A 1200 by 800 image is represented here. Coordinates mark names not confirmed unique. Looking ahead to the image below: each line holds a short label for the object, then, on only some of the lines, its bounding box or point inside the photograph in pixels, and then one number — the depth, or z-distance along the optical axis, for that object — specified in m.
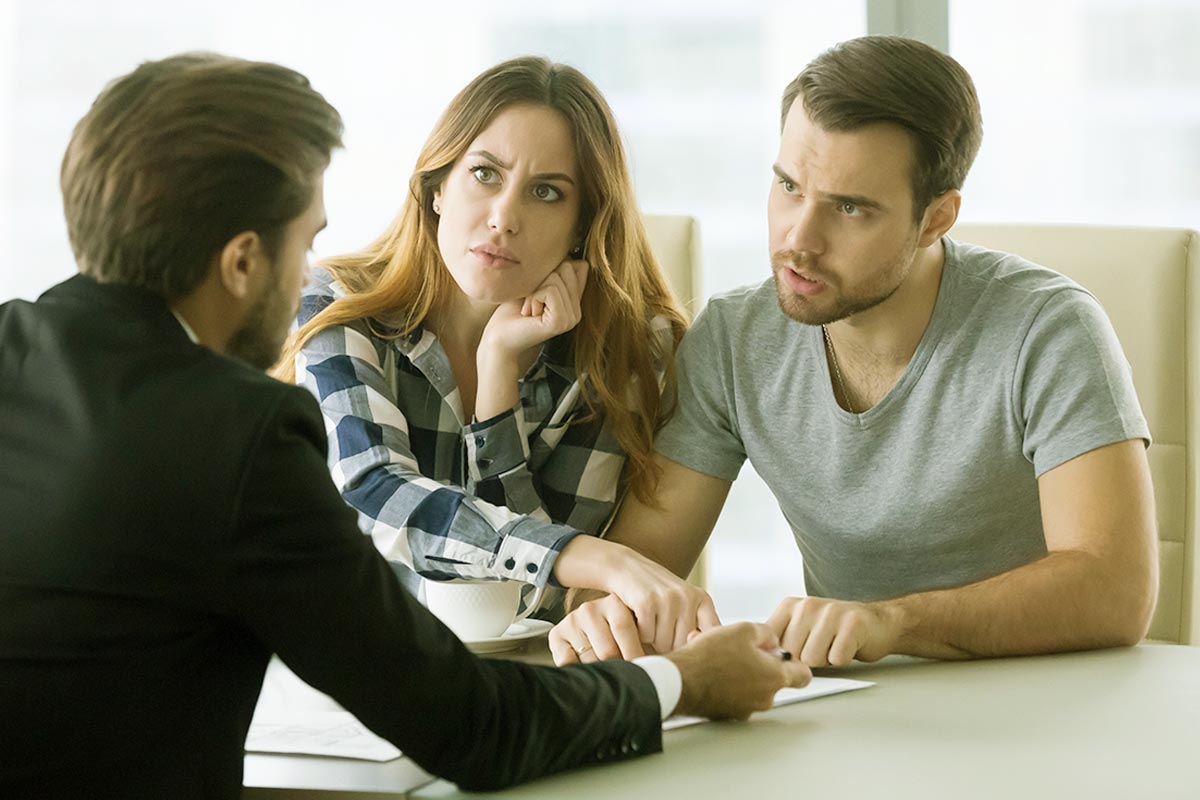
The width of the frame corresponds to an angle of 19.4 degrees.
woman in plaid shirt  2.91
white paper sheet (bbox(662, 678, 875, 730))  2.52
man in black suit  2.33
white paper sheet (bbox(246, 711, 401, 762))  2.46
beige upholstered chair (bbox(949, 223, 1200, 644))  3.05
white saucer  2.70
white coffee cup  2.69
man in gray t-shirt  2.80
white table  2.38
